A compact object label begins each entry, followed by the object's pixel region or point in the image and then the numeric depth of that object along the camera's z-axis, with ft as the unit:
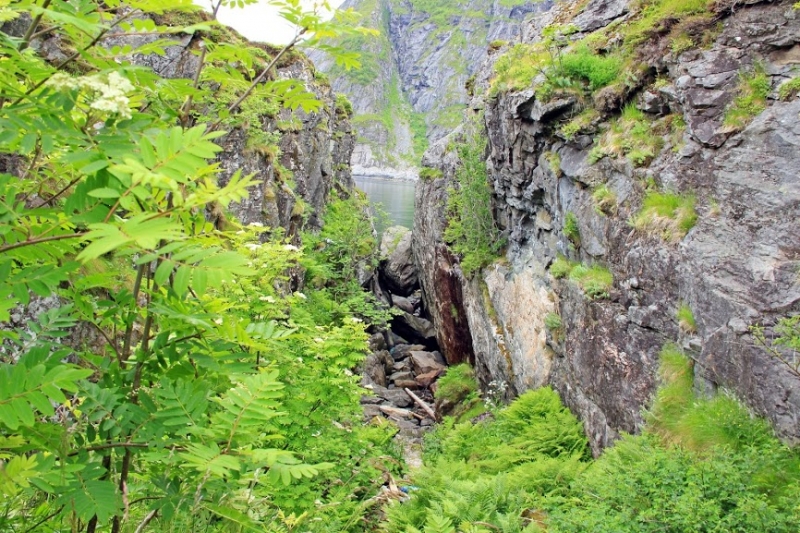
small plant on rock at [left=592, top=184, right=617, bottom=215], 31.40
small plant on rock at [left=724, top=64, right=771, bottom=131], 24.07
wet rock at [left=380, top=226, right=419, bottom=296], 111.65
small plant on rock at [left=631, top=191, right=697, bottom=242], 25.22
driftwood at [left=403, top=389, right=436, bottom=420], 64.69
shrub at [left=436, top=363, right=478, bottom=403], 60.90
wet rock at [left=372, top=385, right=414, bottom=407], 69.72
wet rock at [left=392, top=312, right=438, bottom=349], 94.38
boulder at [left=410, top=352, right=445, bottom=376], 79.66
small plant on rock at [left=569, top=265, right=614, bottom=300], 30.60
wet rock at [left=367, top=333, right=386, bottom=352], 84.17
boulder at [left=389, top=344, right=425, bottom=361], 90.48
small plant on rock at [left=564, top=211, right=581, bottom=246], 35.81
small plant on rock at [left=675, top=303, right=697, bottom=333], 23.36
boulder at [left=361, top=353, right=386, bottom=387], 74.54
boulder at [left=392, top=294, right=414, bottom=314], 105.70
